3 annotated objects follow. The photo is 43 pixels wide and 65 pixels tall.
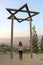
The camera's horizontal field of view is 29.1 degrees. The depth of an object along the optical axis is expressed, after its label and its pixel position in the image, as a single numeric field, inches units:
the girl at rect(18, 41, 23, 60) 214.7
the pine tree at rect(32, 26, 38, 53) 382.2
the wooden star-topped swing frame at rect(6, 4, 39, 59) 210.4
